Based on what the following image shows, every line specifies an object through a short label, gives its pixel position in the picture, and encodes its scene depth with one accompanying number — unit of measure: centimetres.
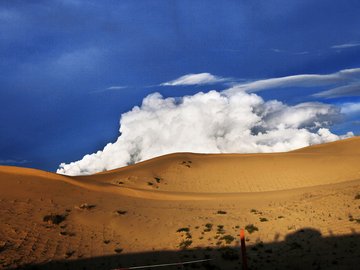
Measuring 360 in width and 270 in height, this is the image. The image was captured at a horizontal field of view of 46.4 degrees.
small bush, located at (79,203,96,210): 2551
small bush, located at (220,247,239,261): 1825
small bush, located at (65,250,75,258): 1904
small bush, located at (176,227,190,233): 2281
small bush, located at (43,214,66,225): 2244
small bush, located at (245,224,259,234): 2250
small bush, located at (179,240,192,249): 2031
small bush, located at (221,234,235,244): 2063
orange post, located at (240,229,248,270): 1262
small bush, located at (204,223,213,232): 2268
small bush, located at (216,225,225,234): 2227
